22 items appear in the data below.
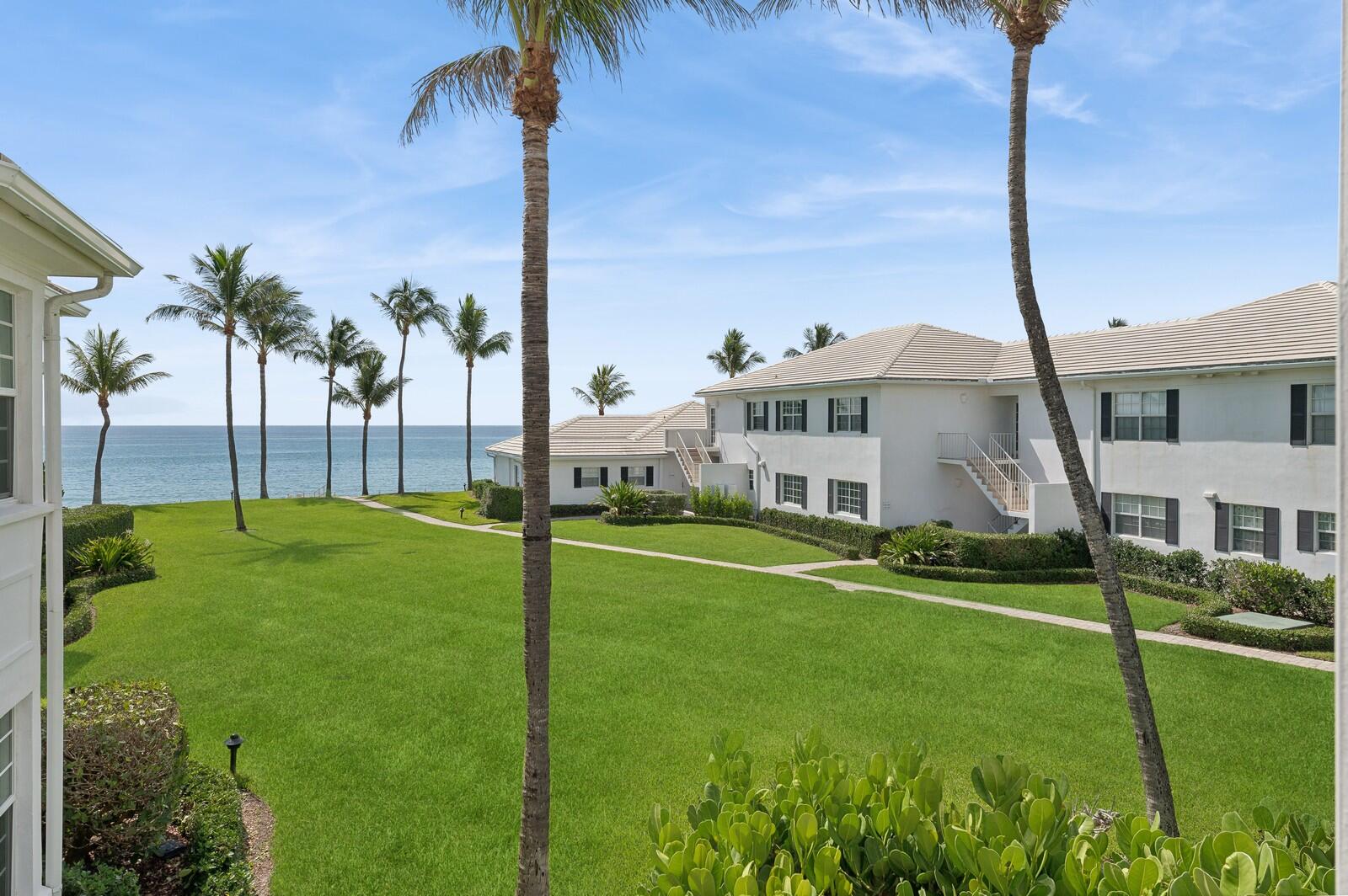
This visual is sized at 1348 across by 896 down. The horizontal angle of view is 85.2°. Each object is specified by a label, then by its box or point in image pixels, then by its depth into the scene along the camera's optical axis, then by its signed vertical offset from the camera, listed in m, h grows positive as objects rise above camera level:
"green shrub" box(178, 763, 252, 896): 6.45 -3.71
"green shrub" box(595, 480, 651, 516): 34.81 -2.46
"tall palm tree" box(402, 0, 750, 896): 6.30 +1.87
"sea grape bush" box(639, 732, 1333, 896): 3.62 -2.28
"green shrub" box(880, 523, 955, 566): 23.02 -3.13
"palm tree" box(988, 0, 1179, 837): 7.13 +0.36
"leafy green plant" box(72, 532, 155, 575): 20.80 -3.19
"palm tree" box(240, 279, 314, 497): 34.59 +6.59
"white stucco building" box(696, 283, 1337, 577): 18.02 +0.64
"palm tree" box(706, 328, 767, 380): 57.47 +7.43
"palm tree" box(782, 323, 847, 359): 56.75 +8.85
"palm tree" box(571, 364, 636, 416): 63.84 +5.16
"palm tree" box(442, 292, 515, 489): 49.28 +7.83
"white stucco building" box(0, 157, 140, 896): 5.14 -0.45
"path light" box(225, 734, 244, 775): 8.53 -3.47
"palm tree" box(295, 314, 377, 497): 50.94 +6.98
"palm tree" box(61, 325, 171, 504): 40.81 +4.35
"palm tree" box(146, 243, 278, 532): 32.03 +6.65
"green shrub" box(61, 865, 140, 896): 5.88 -3.57
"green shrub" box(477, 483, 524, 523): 36.38 -2.74
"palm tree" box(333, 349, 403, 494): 53.84 +4.29
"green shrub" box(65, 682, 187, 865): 6.52 -3.08
